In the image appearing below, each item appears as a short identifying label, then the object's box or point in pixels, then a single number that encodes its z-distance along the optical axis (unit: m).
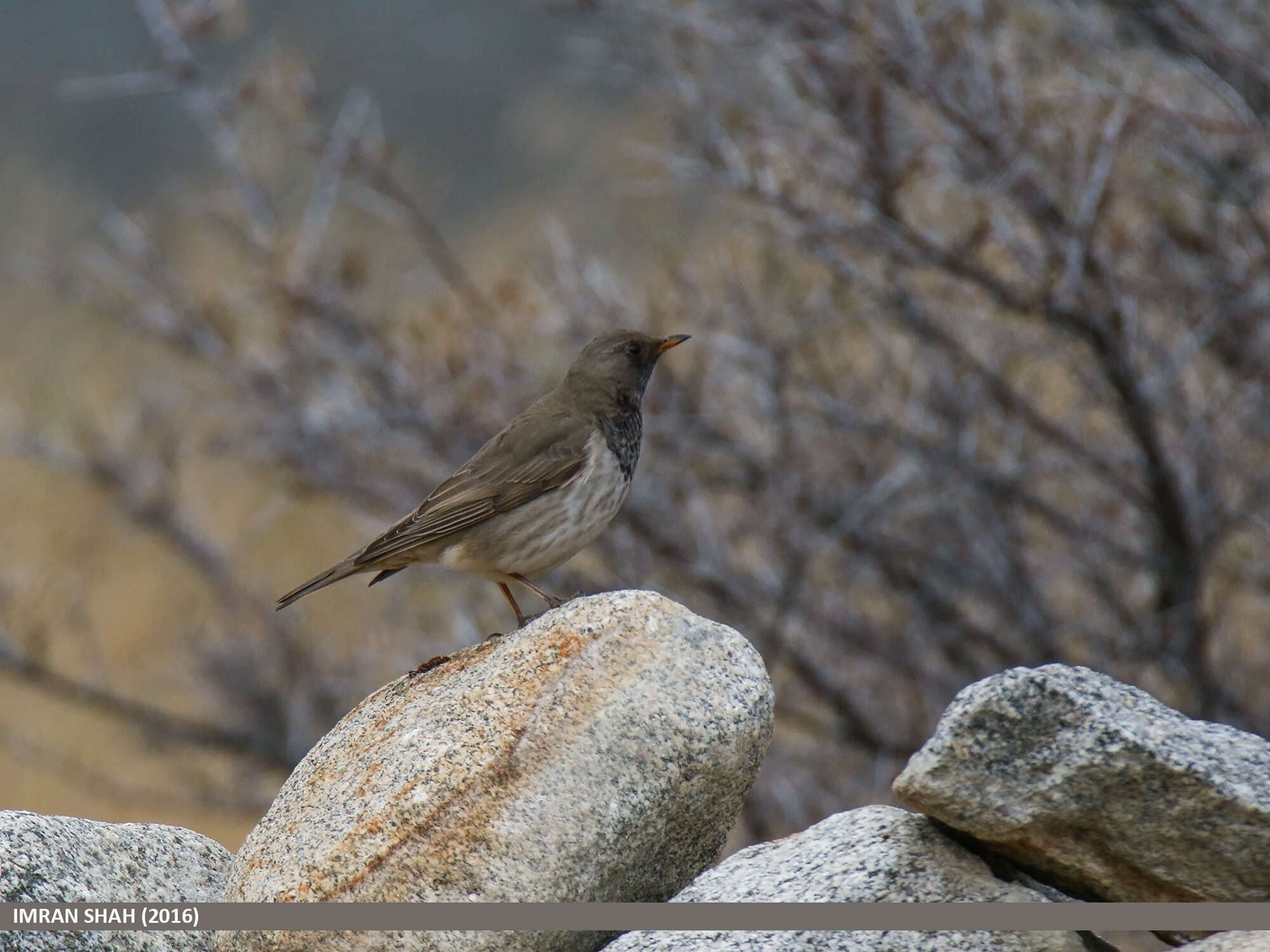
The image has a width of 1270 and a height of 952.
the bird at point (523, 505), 10.55
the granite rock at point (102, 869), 8.10
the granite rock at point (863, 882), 7.29
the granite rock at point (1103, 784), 6.94
